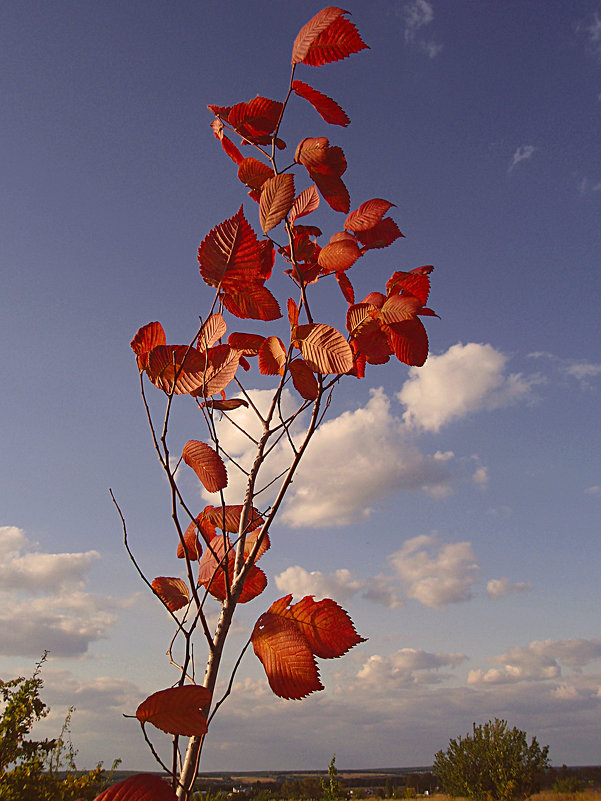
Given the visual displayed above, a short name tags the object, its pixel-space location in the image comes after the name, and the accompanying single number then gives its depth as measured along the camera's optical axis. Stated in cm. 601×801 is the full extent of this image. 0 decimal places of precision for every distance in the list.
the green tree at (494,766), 2462
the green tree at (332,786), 1451
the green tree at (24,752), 473
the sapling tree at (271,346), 111
